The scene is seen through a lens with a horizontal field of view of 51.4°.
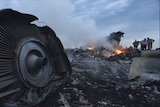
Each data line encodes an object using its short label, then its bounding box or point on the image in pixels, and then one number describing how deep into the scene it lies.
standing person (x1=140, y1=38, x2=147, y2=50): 9.80
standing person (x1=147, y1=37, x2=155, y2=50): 9.71
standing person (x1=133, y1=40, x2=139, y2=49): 10.15
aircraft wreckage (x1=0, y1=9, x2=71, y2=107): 2.90
